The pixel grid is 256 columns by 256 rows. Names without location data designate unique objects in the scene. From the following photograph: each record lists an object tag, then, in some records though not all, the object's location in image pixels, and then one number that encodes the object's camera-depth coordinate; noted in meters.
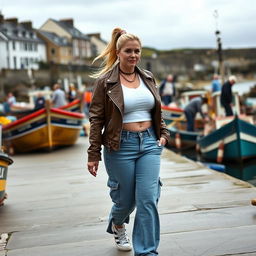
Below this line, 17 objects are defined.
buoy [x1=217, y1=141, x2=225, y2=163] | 16.92
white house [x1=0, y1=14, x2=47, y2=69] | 85.69
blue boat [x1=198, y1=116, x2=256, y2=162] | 16.56
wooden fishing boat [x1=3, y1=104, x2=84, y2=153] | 15.84
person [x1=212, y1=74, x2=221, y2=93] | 22.56
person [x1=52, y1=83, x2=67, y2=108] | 20.58
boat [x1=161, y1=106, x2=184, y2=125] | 23.08
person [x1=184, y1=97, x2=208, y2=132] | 20.12
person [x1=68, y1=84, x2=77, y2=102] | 27.70
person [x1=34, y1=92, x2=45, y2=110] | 17.33
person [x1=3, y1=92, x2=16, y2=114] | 29.64
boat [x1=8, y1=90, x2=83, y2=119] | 17.70
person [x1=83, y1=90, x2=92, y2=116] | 30.73
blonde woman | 4.57
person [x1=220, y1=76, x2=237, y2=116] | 16.81
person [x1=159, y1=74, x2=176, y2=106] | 24.52
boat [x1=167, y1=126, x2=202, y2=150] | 21.02
